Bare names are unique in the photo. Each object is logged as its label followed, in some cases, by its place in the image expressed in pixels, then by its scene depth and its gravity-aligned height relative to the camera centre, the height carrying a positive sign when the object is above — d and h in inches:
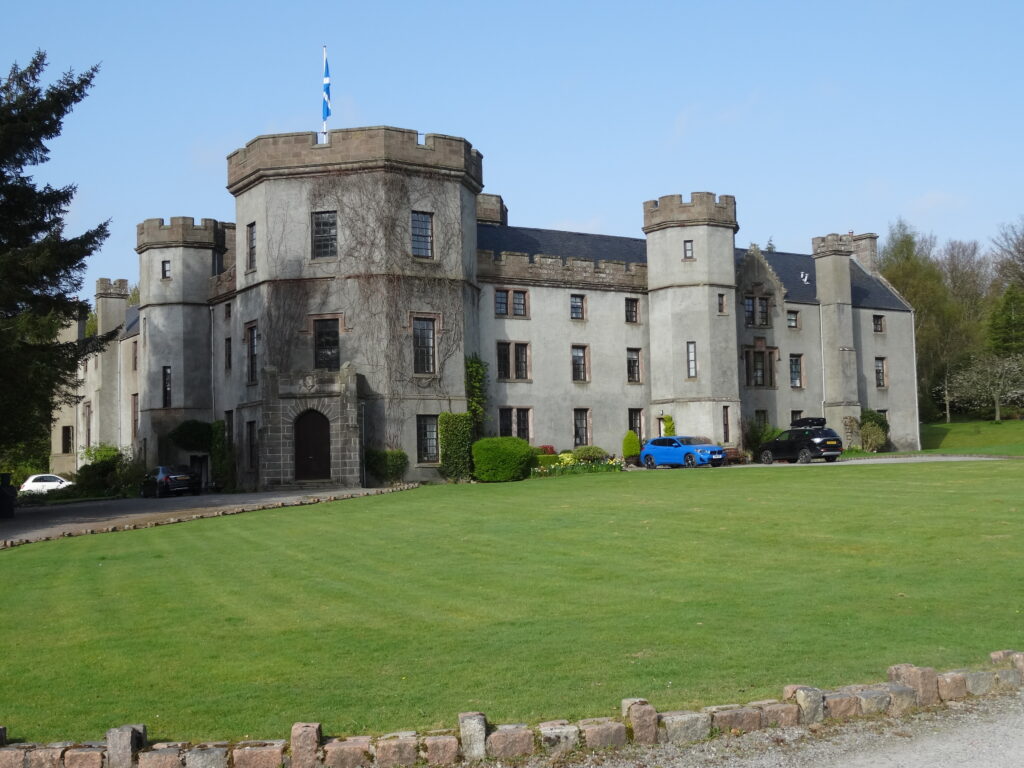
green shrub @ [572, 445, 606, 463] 1822.1 -17.8
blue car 1738.4 -18.9
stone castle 1614.2 +216.9
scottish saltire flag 1738.4 +592.0
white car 2378.2 -59.9
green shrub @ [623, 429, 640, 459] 1920.5 -4.4
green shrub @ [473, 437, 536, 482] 1589.6 -20.8
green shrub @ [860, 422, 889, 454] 2162.9 -2.6
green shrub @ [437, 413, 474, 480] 1622.8 +2.7
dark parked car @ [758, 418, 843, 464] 1689.2 -12.2
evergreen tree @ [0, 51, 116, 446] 1035.3 +199.5
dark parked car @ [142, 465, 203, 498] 1738.4 -45.2
